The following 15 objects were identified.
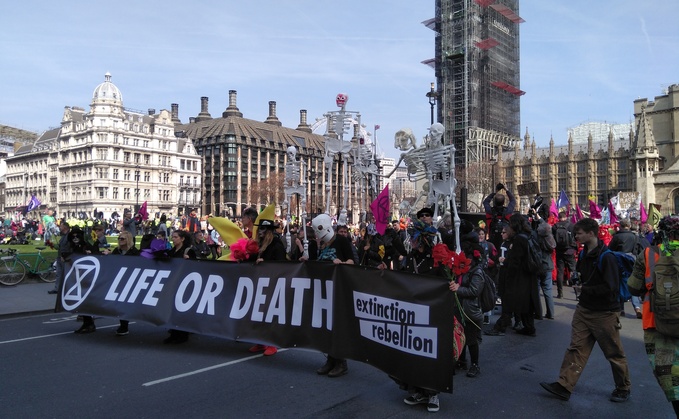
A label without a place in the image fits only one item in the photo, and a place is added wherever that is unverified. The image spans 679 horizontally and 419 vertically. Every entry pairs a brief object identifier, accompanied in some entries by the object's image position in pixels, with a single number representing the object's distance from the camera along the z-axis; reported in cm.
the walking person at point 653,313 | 476
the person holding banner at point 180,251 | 834
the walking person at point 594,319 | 554
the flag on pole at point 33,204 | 2961
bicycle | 1471
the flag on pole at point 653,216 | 1642
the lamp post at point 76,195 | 8879
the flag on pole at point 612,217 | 2330
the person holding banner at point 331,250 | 664
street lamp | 2129
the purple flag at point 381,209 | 1293
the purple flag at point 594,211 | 2250
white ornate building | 8650
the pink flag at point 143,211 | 2823
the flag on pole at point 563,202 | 2504
